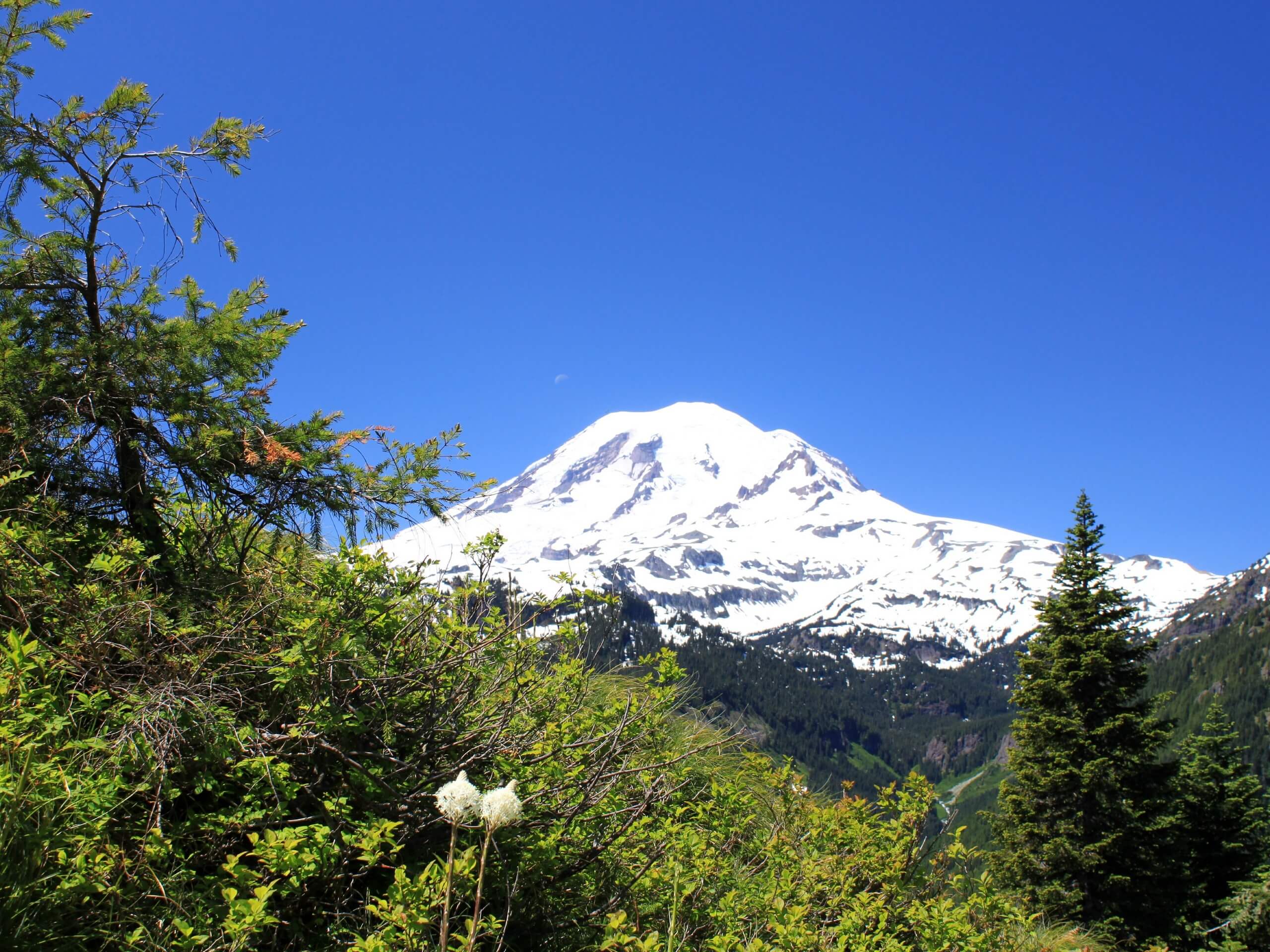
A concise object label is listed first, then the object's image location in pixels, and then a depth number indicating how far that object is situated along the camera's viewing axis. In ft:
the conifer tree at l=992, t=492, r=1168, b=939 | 69.56
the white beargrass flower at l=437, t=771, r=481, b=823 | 9.11
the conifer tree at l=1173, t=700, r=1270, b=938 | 92.38
